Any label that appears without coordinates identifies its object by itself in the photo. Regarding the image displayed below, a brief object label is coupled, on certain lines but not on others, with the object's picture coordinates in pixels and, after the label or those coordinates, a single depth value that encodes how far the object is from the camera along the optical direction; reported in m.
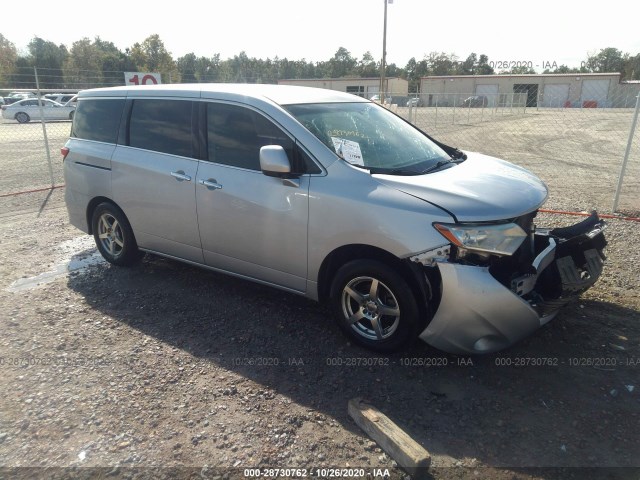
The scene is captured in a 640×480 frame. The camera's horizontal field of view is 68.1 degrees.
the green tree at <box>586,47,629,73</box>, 89.62
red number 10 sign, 11.56
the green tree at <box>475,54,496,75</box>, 91.59
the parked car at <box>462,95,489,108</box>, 31.38
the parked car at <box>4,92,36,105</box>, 31.38
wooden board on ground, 2.44
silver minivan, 3.09
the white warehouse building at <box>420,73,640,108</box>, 32.03
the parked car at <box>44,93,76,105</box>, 32.73
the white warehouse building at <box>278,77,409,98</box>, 40.93
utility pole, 31.09
